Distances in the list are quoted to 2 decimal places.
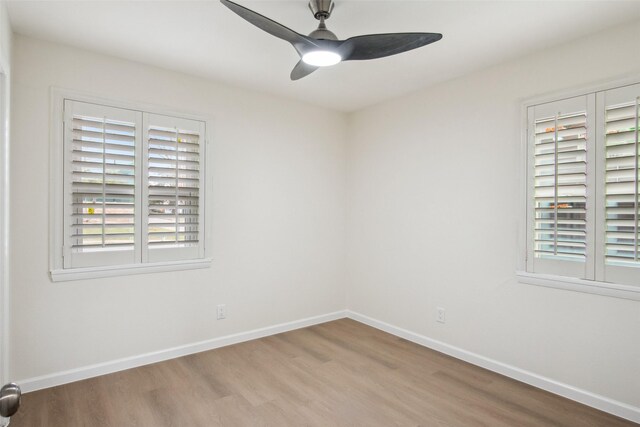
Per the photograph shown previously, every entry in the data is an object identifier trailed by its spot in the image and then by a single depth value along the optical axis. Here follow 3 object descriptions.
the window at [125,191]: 2.73
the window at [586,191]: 2.30
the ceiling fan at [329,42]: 1.74
